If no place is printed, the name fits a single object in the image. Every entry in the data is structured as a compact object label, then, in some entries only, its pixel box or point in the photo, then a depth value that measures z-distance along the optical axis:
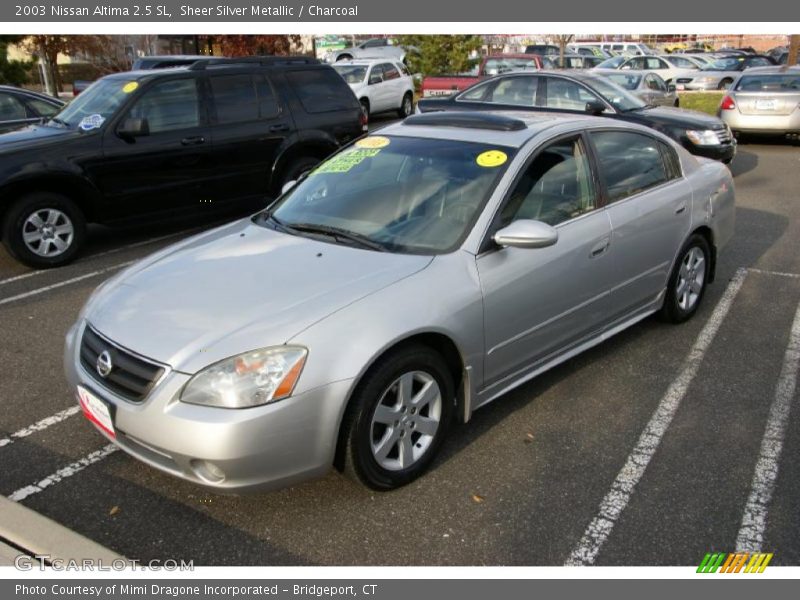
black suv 6.58
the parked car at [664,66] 22.98
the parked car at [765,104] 13.12
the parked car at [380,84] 18.27
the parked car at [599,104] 10.00
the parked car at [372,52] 31.33
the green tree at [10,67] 23.52
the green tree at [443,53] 27.20
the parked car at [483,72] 16.70
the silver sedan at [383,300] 2.75
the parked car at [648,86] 13.55
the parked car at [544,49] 28.61
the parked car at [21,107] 9.51
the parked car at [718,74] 22.58
